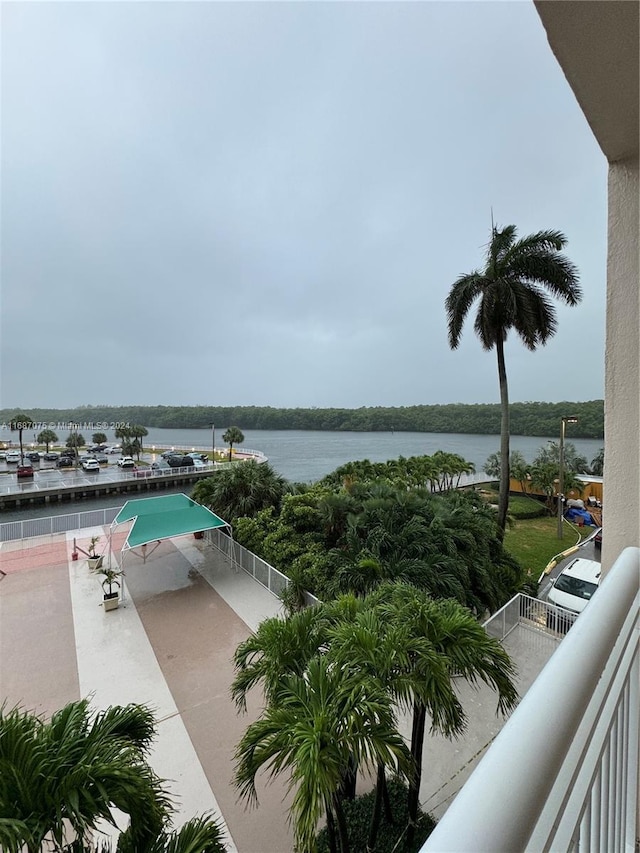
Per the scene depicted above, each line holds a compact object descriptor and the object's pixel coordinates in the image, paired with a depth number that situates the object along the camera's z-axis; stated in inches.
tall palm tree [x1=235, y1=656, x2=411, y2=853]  82.3
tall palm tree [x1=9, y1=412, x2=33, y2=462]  1489.9
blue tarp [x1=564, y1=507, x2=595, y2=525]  817.5
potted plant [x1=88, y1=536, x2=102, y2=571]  390.3
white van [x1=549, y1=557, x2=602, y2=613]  314.3
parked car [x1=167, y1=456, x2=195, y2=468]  1386.6
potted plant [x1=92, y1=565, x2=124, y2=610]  311.7
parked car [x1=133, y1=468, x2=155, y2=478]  1242.2
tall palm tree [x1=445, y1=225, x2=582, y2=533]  479.5
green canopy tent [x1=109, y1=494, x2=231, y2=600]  359.8
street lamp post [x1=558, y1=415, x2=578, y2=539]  589.9
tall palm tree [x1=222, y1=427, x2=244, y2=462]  1631.4
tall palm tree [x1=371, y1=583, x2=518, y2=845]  108.0
